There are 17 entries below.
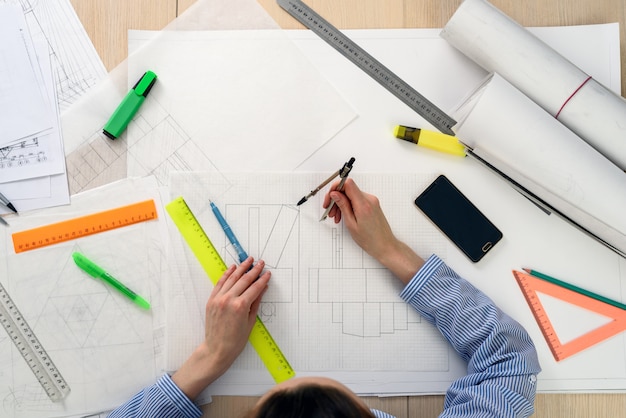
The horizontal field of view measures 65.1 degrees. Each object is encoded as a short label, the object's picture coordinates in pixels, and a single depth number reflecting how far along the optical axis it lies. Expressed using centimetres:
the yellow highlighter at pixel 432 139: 92
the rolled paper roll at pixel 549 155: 83
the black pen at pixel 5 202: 90
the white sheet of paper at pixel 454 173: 92
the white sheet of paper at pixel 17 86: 91
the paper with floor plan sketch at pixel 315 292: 90
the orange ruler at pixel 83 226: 91
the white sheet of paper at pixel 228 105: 93
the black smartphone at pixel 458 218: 92
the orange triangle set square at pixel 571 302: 91
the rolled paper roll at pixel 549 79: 84
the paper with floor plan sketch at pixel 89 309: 89
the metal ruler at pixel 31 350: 89
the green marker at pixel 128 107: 91
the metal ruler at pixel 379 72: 93
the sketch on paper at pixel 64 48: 93
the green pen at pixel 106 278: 90
